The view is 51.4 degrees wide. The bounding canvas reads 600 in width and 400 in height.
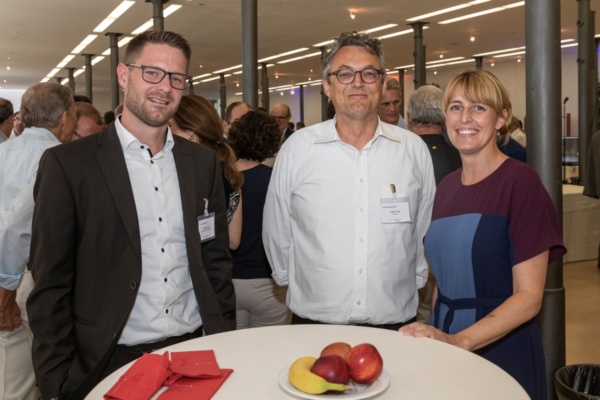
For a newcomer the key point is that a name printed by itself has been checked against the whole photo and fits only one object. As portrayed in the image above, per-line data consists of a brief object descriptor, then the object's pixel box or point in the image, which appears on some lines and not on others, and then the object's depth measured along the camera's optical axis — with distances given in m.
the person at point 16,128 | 5.41
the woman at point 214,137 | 3.32
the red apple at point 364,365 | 1.45
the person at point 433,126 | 3.84
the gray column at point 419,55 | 15.77
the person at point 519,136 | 8.46
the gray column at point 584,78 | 12.02
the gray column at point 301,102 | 31.94
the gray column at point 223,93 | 28.41
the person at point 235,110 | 5.91
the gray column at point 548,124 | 3.57
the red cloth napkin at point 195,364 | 1.57
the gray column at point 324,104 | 25.61
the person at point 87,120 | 4.91
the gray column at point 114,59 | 16.97
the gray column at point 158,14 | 12.70
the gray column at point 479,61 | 22.22
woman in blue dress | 2.03
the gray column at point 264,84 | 23.30
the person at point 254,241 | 3.55
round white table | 1.50
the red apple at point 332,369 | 1.42
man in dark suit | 2.01
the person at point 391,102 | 5.02
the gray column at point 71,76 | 25.27
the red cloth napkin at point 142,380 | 1.46
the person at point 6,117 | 5.79
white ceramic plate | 1.40
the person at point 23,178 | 3.16
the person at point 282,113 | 7.37
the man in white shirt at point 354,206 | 2.42
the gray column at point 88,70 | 21.25
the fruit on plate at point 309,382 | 1.40
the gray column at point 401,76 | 25.14
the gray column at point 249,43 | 9.12
